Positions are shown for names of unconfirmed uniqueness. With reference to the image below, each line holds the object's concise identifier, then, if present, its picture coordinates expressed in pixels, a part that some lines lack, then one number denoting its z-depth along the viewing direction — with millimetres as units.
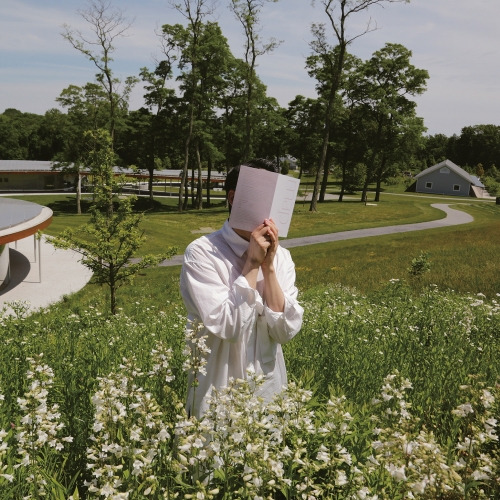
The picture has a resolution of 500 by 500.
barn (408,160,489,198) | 73812
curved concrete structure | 14727
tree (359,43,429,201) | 44750
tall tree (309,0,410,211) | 33206
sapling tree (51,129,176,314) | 10609
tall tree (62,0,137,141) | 32844
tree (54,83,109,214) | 37375
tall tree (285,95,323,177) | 47031
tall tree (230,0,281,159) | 35969
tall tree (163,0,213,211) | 37156
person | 2455
